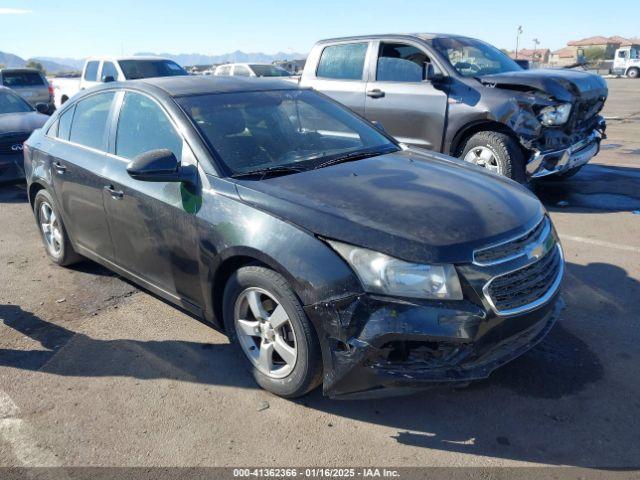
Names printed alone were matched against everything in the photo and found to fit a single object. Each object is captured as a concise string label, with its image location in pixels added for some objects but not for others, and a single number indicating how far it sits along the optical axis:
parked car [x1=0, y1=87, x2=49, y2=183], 8.39
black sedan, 2.66
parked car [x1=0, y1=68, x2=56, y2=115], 17.86
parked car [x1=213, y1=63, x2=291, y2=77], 18.74
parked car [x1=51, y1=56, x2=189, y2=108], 13.92
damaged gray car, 6.39
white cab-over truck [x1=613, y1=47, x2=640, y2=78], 40.50
